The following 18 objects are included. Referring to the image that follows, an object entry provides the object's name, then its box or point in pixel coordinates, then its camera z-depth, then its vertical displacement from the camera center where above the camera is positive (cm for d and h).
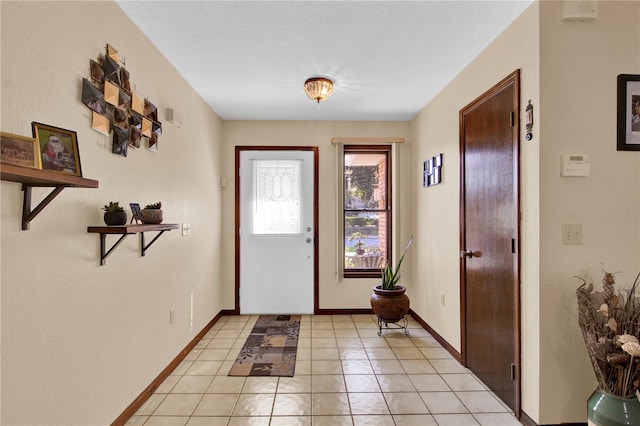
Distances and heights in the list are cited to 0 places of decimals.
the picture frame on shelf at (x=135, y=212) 195 +0
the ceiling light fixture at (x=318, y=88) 281 +106
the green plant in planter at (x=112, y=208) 170 +2
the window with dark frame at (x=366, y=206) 423 +8
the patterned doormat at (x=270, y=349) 264 -125
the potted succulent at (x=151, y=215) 202 -2
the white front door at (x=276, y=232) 412 -25
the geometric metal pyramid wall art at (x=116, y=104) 167 +59
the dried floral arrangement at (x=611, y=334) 154 -57
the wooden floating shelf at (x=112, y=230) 163 -9
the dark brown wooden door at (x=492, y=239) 205 -19
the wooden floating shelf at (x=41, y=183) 111 +11
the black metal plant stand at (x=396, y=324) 347 -125
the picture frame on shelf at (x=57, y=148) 131 +26
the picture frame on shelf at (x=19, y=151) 105 +20
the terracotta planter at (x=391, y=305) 339 -94
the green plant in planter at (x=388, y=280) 351 -71
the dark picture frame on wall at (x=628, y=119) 182 +50
